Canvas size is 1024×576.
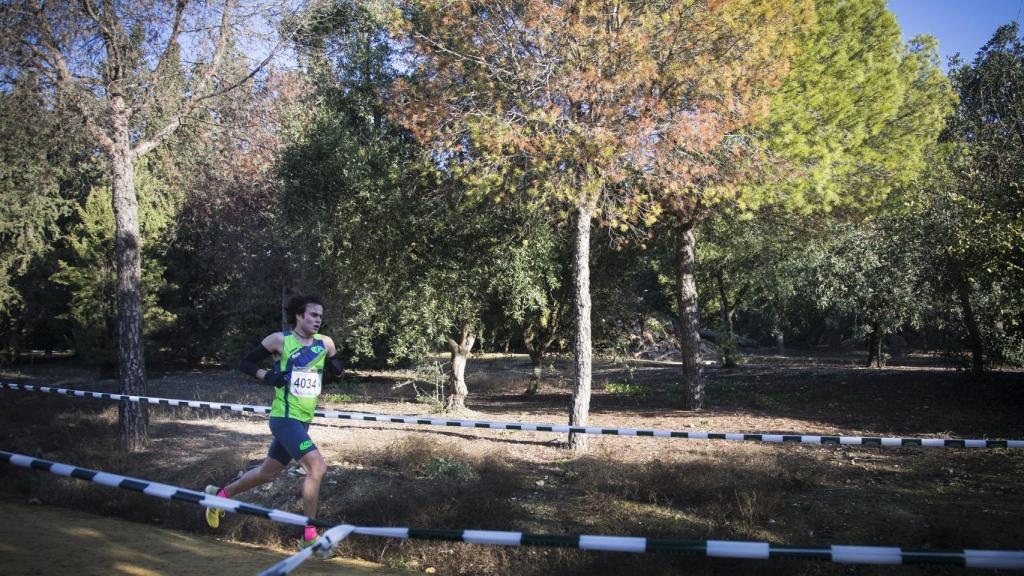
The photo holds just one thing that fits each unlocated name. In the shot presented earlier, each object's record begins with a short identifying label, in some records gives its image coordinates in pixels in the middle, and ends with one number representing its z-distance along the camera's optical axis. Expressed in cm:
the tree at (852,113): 1259
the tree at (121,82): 1106
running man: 572
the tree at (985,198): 1194
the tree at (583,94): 984
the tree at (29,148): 1156
